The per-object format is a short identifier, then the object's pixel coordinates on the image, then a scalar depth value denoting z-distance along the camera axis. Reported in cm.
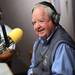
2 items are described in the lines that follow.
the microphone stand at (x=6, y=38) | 220
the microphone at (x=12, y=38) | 218
